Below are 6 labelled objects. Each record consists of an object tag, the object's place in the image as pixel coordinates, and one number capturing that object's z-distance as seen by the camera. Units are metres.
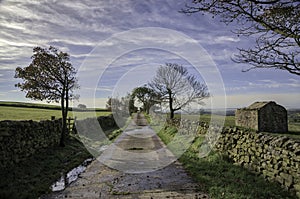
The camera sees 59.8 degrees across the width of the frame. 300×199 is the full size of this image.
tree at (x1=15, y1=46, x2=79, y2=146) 12.71
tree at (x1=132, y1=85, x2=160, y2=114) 65.46
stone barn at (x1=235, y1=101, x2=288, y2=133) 29.55
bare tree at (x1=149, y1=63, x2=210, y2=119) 31.13
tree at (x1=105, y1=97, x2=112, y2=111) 68.19
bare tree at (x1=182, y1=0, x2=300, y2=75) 7.74
